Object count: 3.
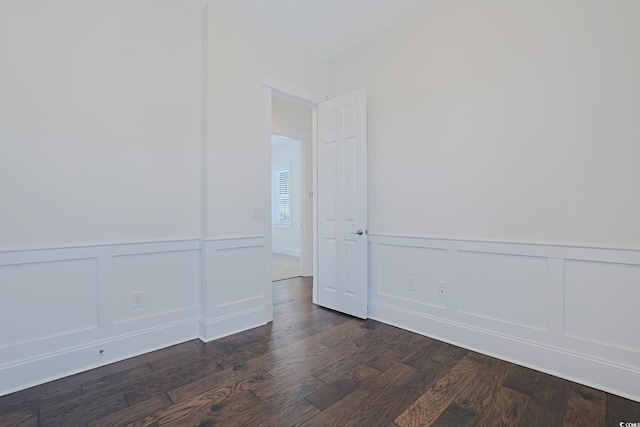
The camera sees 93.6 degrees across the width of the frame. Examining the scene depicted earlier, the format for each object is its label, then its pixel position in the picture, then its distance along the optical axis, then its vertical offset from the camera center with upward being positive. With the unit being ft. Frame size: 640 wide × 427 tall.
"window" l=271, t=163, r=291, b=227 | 26.37 +1.57
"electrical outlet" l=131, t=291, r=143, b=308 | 7.81 -2.27
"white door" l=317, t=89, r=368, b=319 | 10.30 +0.27
